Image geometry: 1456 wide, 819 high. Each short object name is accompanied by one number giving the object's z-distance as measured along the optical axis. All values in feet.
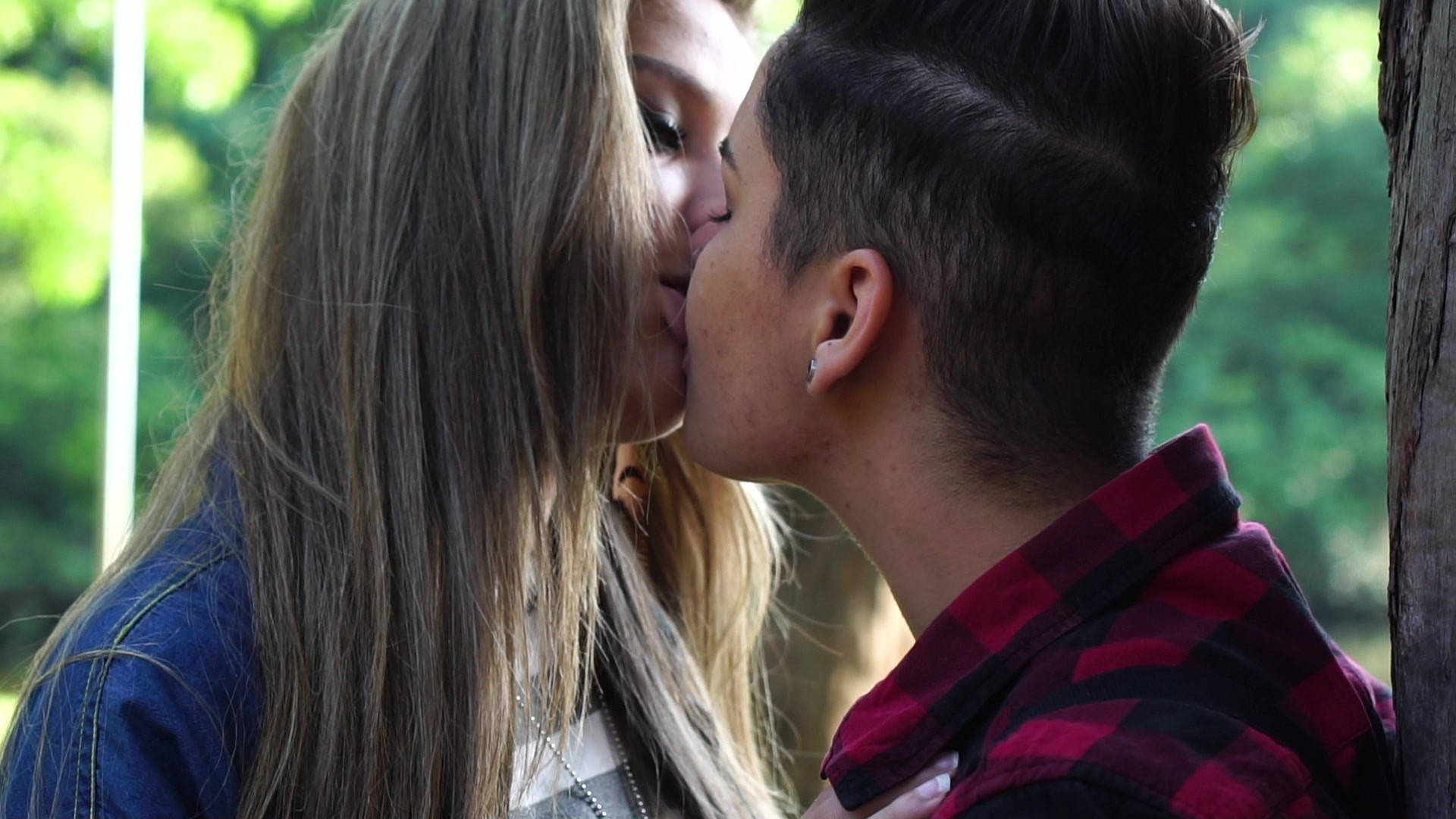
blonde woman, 2.73
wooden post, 2.36
